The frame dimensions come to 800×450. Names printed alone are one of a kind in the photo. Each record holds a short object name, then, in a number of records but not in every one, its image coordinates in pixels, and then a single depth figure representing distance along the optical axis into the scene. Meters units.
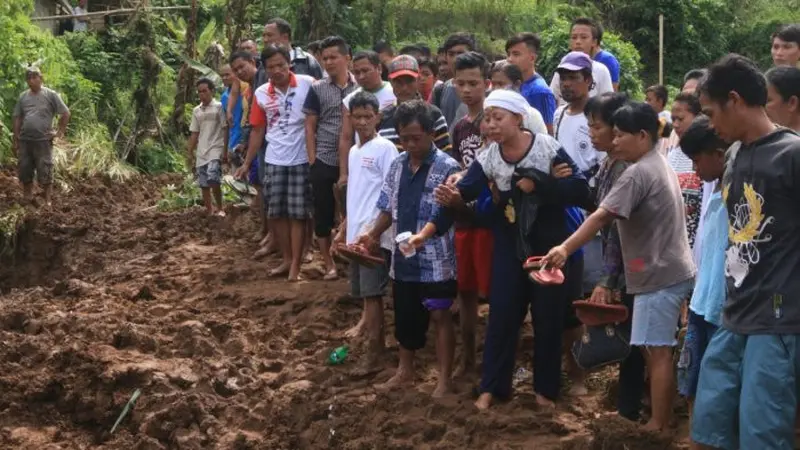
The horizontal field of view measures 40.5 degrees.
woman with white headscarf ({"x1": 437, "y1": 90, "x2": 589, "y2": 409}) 5.74
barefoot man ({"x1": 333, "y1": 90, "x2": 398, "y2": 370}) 7.00
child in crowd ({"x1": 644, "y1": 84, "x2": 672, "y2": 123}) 7.90
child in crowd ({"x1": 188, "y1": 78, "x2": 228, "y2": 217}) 11.08
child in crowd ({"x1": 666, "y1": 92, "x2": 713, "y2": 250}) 6.11
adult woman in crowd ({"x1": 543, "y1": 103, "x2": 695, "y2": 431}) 5.16
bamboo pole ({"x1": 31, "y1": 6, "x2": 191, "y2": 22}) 19.39
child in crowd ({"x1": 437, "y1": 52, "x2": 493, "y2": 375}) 6.26
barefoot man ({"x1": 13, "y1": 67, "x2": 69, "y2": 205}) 13.69
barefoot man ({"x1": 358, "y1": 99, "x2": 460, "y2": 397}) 6.25
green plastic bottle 7.36
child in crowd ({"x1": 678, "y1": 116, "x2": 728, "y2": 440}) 4.62
